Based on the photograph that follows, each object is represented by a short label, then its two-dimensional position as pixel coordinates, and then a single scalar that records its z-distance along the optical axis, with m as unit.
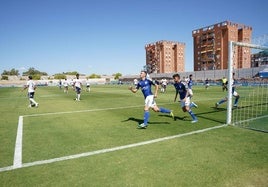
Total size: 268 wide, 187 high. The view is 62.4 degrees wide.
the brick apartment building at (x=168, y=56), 117.19
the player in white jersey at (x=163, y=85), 29.18
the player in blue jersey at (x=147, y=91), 8.21
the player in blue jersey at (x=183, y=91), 8.97
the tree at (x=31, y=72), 174.38
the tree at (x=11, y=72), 171.88
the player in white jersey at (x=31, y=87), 15.60
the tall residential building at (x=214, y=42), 82.94
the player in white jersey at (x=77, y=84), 20.07
